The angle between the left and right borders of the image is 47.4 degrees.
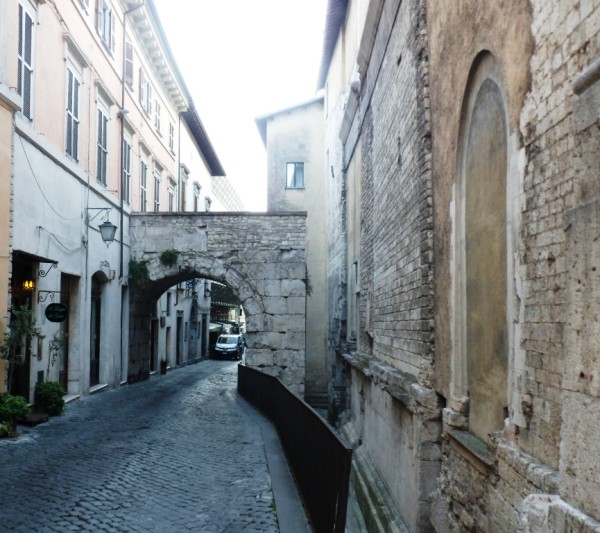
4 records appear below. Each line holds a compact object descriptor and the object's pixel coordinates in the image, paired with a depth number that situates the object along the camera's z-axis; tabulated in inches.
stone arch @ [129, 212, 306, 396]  676.7
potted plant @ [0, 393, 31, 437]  340.5
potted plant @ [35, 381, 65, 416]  426.3
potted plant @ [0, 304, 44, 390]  359.1
